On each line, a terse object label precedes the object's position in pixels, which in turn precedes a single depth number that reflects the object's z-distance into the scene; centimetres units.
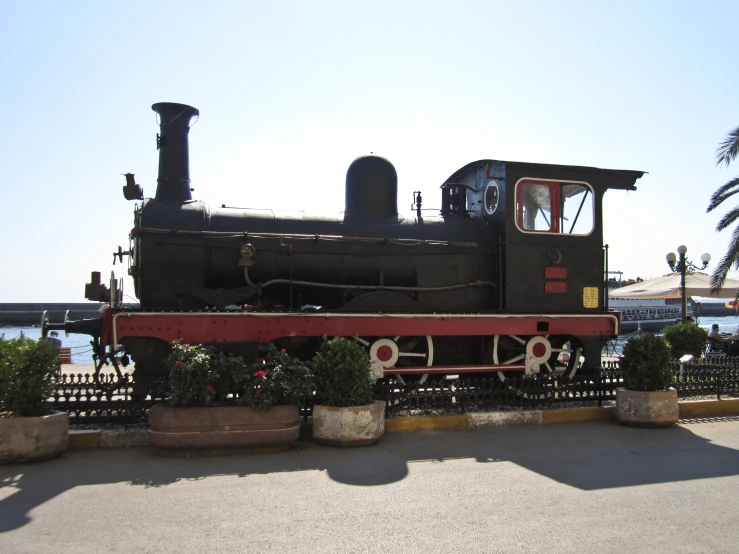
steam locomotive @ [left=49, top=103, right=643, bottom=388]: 750
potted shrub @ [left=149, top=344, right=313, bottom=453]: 605
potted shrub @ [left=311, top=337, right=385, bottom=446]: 645
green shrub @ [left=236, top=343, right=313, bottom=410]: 625
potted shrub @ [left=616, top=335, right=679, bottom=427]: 768
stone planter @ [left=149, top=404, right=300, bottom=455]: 604
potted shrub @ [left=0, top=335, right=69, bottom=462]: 567
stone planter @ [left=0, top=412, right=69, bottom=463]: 564
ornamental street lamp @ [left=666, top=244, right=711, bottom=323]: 1633
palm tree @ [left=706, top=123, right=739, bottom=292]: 1554
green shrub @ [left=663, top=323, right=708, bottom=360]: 1114
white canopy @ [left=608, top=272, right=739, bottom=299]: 1968
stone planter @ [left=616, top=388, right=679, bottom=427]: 766
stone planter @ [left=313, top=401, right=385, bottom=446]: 644
